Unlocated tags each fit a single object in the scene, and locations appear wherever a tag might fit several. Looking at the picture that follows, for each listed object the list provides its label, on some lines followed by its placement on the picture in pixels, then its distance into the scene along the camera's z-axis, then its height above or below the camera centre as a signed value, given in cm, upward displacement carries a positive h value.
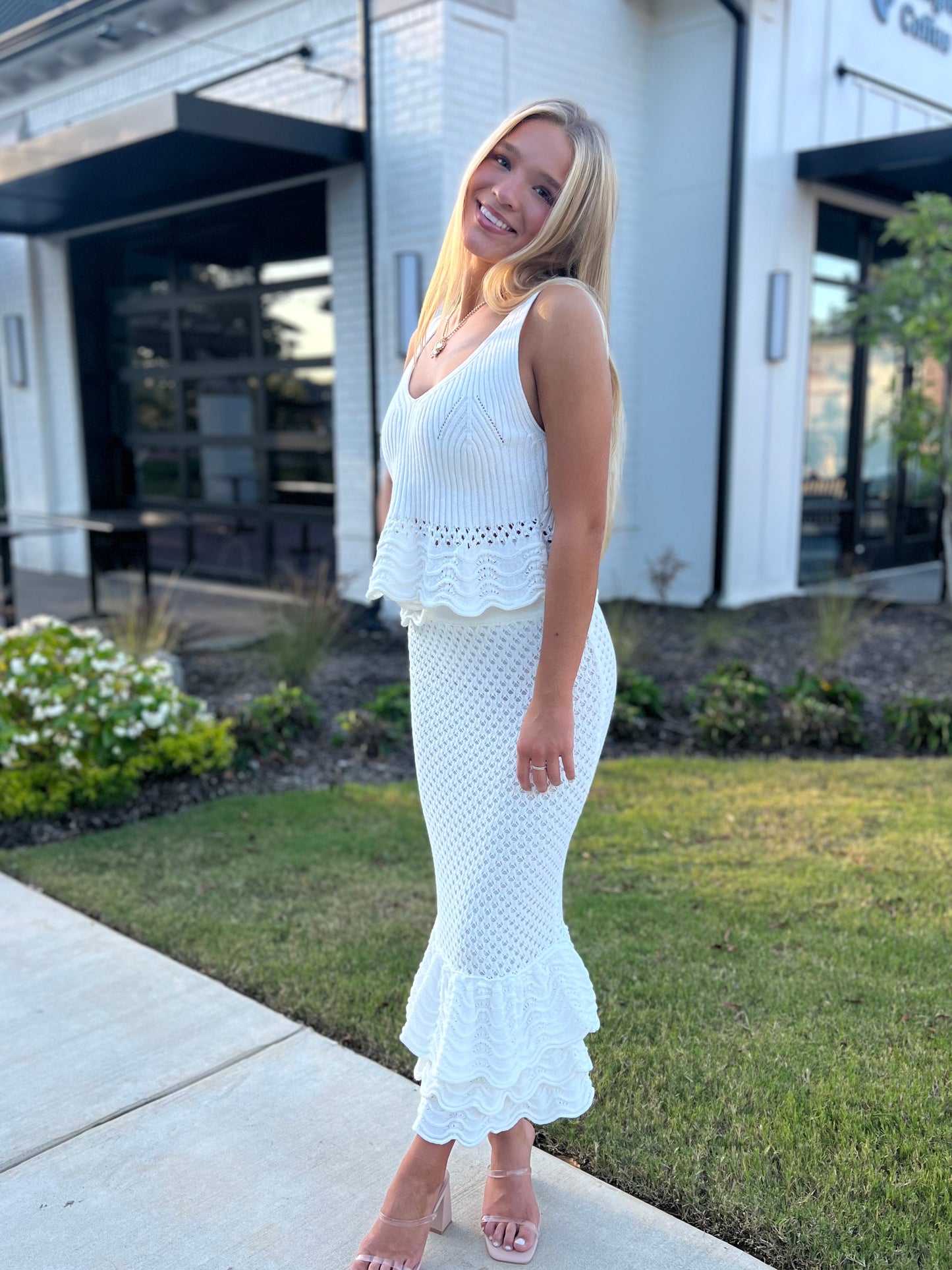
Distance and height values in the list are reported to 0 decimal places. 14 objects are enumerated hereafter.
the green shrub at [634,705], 520 -128
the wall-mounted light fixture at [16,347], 1055 +95
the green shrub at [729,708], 512 -127
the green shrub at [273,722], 481 -127
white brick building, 718 +164
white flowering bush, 405 -108
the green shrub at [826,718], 512 -130
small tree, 709 +86
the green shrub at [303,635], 581 -105
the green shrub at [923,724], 509 -133
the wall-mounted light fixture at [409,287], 702 +101
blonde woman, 170 -29
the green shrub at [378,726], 500 -131
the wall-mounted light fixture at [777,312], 820 +99
